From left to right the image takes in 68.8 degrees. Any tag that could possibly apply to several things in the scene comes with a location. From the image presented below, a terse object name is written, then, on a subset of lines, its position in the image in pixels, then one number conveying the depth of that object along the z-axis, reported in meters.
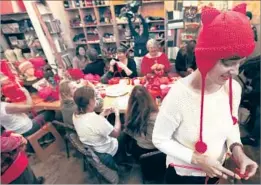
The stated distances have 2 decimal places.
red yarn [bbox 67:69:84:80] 2.37
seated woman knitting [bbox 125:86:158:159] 1.51
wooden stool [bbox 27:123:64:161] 2.09
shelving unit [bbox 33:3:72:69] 3.27
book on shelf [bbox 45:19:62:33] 3.45
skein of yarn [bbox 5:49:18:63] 3.03
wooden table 1.94
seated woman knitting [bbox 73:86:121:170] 1.50
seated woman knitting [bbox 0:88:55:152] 1.74
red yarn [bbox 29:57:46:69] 2.48
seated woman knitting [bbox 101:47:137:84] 2.59
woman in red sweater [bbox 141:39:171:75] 2.42
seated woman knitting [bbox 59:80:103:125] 1.86
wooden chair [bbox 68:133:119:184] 1.41
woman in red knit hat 0.58
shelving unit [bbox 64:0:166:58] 3.70
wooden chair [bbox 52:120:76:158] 1.83
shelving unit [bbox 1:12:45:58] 3.22
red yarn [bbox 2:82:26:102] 1.93
